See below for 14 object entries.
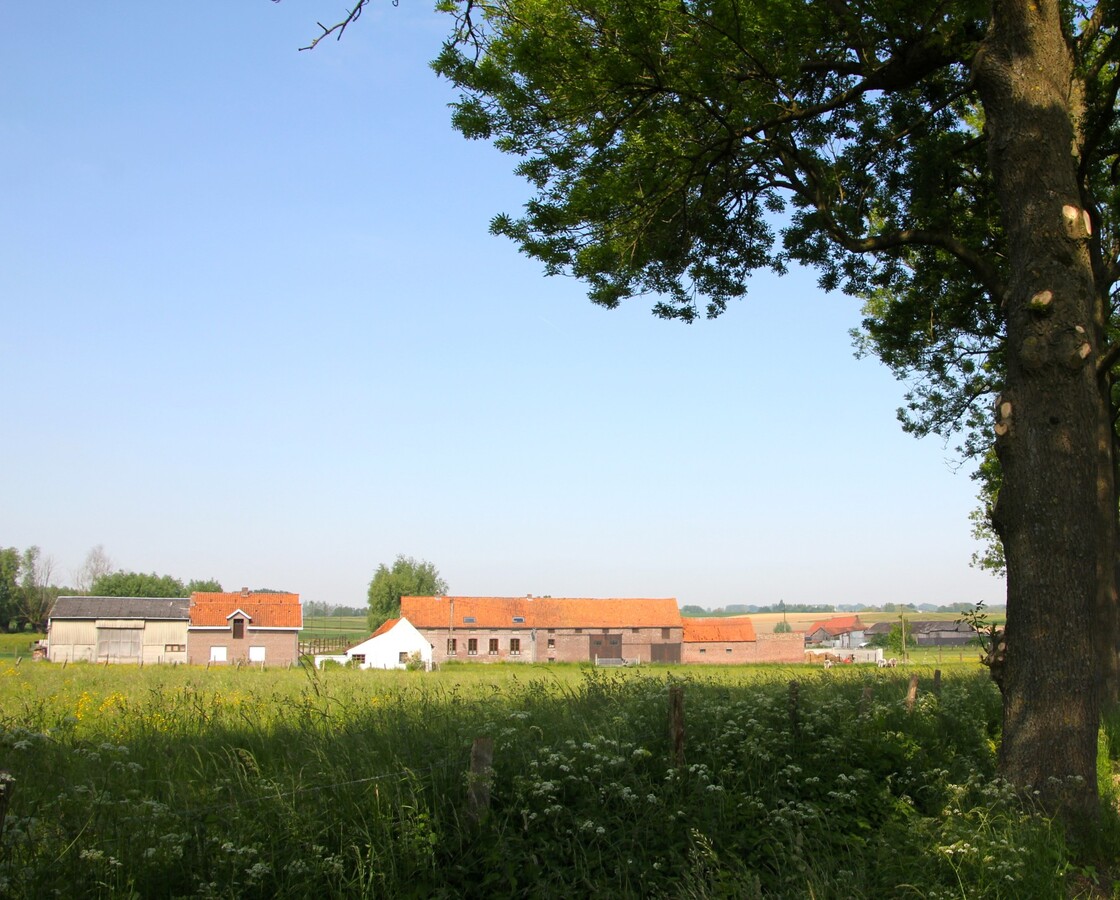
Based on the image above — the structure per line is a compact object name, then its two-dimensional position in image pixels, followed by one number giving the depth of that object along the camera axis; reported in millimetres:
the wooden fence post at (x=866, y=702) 10227
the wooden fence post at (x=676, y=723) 7655
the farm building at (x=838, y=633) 132000
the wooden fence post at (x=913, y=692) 12023
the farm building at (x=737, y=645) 81375
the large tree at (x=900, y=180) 7664
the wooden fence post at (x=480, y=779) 6309
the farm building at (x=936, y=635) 105875
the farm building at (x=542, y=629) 78062
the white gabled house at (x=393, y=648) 69188
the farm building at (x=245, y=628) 66938
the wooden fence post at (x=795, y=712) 8703
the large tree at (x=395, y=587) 114250
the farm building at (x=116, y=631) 65438
